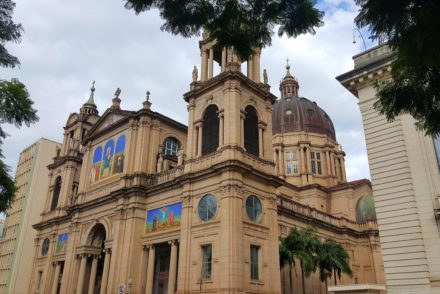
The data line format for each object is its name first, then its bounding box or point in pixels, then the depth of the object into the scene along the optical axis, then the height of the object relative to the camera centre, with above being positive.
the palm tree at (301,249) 33.20 +6.04
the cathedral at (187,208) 30.06 +9.90
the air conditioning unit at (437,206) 18.17 +5.02
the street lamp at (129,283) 33.27 +3.24
